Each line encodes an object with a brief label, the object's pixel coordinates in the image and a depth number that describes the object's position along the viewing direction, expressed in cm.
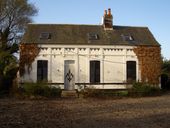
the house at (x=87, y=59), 2764
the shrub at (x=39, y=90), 2470
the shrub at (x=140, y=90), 2638
